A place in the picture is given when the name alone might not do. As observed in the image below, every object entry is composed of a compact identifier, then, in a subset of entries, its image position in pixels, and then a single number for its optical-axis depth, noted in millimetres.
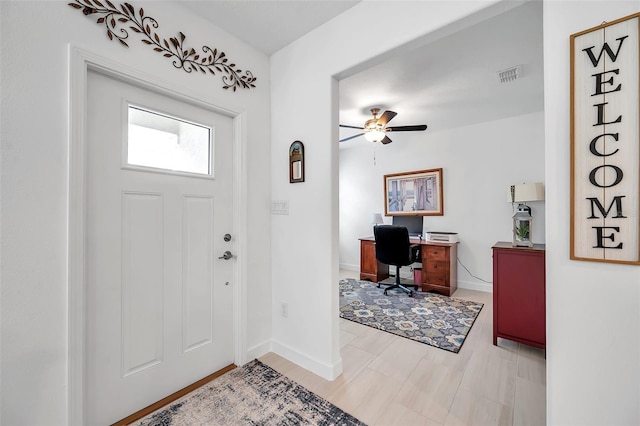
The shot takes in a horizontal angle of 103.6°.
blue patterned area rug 2441
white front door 1401
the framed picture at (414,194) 4219
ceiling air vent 2338
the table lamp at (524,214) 2273
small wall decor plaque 2008
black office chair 3449
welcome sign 958
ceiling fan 2985
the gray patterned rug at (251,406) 1447
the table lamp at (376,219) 4574
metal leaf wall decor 1385
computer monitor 4336
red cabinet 2039
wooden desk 3650
